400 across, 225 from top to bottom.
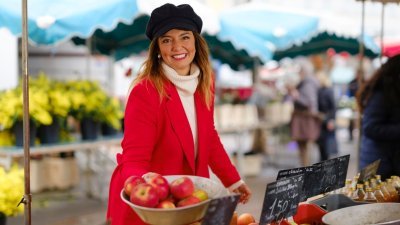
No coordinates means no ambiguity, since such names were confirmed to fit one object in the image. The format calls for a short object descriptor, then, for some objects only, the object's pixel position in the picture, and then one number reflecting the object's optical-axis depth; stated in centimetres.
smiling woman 236
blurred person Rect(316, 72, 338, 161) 941
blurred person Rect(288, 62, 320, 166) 905
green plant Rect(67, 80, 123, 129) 668
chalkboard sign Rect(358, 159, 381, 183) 302
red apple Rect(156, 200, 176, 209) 187
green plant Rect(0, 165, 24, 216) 363
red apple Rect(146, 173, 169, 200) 191
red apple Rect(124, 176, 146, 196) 197
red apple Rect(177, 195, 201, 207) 190
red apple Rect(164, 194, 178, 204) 194
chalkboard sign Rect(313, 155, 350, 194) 266
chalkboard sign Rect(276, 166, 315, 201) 230
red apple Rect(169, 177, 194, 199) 194
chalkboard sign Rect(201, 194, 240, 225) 175
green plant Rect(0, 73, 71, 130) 588
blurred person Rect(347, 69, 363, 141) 1190
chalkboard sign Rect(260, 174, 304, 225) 213
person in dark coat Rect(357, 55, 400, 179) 400
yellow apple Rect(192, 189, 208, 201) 194
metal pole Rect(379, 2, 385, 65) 444
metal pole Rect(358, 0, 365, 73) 438
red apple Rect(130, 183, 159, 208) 187
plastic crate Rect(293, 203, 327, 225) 256
